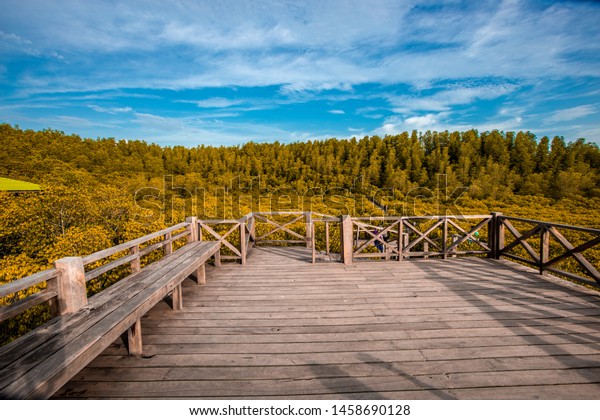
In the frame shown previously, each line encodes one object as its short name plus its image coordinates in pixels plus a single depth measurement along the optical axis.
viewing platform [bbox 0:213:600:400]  2.24
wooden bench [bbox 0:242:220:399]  1.61
